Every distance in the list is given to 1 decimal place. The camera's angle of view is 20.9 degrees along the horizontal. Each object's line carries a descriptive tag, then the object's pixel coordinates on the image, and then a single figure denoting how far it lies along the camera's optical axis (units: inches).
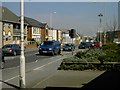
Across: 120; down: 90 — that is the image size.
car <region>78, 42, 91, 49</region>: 2672.2
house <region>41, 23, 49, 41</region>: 4283.7
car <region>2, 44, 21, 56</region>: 1552.7
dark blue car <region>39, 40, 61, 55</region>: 1606.8
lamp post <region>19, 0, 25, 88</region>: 468.4
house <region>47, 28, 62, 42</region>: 4974.9
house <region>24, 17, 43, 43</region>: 3610.2
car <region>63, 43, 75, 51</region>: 2212.7
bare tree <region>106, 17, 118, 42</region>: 3473.2
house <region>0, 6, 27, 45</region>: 2628.0
